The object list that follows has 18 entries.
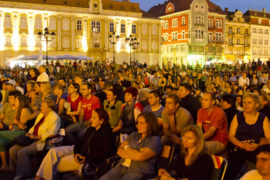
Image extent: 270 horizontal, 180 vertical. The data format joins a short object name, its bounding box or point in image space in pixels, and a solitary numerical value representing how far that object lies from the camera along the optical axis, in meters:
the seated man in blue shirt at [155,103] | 6.32
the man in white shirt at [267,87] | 10.43
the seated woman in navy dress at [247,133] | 4.93
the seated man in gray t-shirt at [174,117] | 5.64
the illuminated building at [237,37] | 65.75
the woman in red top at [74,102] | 7.81
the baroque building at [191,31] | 58.50
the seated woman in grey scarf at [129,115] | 6.59
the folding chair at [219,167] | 3.85
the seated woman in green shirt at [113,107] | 7.08
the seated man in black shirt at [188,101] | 7.11
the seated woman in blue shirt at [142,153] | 4.49
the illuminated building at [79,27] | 46.81
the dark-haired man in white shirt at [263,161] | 3.05
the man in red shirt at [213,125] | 5.34
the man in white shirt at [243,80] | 14.48
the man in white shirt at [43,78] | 10.54
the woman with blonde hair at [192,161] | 3.73
